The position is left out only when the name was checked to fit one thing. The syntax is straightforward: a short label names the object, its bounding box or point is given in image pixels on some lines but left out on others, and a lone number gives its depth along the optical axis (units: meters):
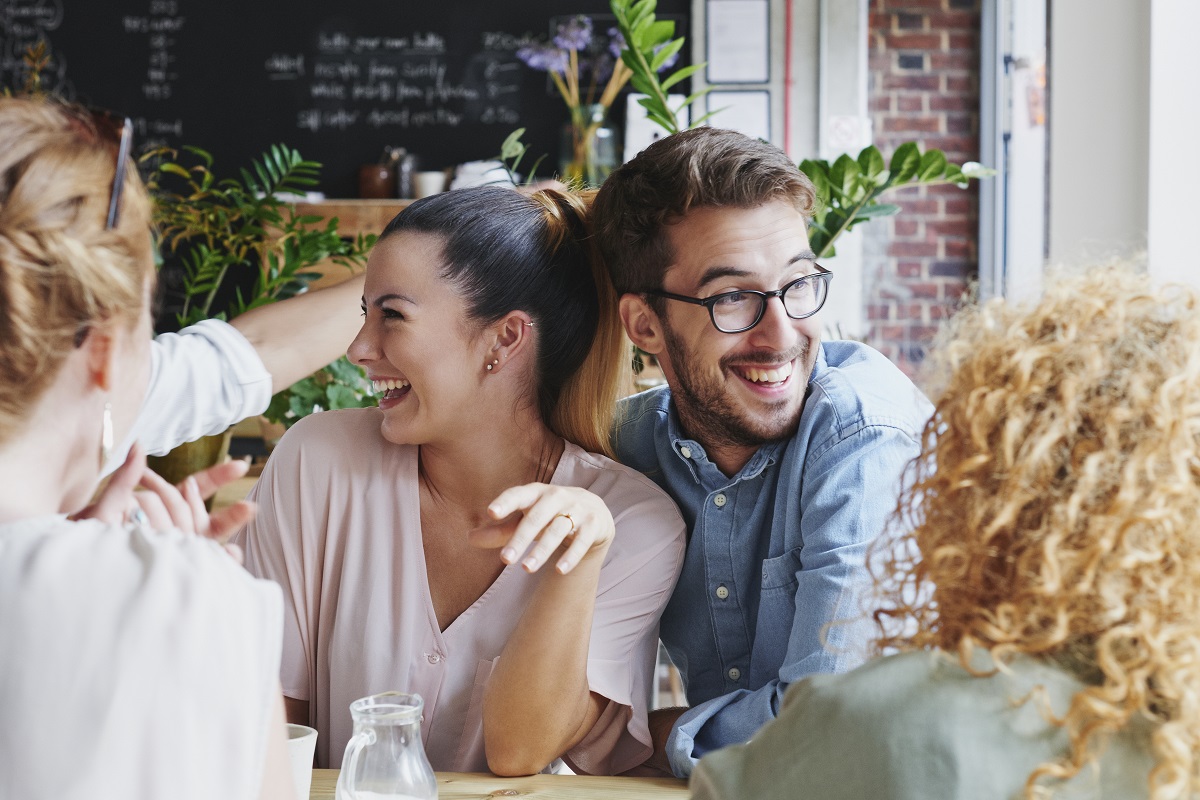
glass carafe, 0.99
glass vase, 4.75
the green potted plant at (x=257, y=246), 2.13
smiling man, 1.33
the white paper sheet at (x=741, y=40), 4.87
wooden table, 1.14
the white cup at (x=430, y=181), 4.89
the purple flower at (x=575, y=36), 4.83
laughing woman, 1.37
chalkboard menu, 4.97
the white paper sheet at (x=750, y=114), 4.89
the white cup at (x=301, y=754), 0.98
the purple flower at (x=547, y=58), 4.85
